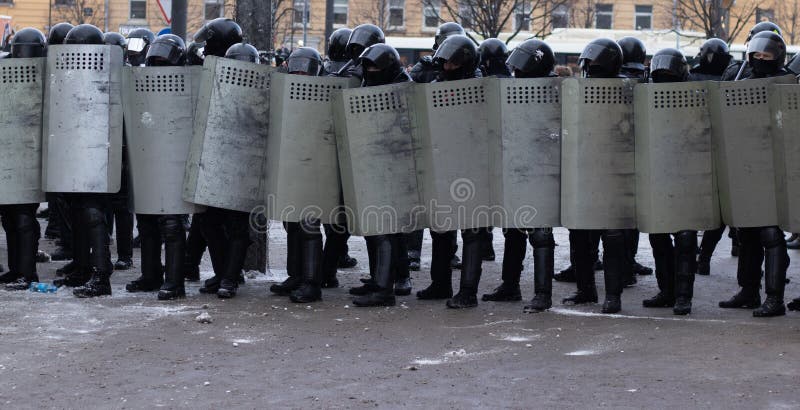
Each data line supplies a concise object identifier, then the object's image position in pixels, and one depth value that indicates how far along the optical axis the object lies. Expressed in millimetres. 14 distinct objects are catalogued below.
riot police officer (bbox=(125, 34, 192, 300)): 9555
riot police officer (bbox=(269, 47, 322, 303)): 9352
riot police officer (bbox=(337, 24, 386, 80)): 9828
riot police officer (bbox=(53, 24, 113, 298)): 9570
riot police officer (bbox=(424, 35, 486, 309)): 9250
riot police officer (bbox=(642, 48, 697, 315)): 8906
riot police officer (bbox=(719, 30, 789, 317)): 8789
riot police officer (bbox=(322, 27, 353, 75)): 10523
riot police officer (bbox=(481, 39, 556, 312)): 9180
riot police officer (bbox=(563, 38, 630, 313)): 9008
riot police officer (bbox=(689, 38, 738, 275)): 10641
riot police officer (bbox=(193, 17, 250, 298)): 9758
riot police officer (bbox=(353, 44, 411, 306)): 9156
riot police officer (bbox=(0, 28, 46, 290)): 9898
